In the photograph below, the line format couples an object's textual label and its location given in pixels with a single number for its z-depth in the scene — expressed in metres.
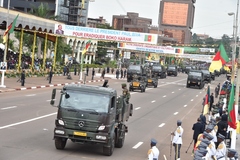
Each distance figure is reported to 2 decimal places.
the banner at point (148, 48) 90.19
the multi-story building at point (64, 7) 127.16
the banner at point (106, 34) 65.00
